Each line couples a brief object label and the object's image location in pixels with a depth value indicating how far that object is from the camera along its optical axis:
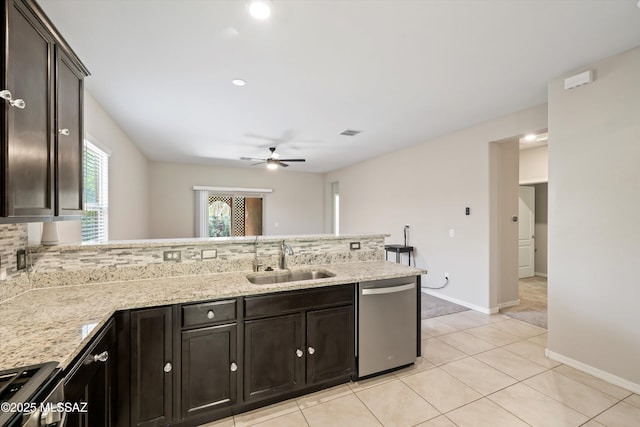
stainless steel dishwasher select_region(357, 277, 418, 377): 2.29
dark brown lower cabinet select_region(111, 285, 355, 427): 1.67
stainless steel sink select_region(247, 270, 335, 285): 2.39
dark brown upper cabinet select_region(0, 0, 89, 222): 1.13
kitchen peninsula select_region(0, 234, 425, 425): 1.51
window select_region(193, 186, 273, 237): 7.29
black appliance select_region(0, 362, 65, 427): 0.76
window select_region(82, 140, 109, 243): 3.00
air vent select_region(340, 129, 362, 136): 4.38
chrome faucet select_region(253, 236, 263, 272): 2.44
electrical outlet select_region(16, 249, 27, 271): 1.77
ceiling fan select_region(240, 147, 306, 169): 5.03
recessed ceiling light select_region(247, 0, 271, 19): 1.68
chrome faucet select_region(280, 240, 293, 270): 2.53
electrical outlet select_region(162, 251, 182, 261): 2.22
